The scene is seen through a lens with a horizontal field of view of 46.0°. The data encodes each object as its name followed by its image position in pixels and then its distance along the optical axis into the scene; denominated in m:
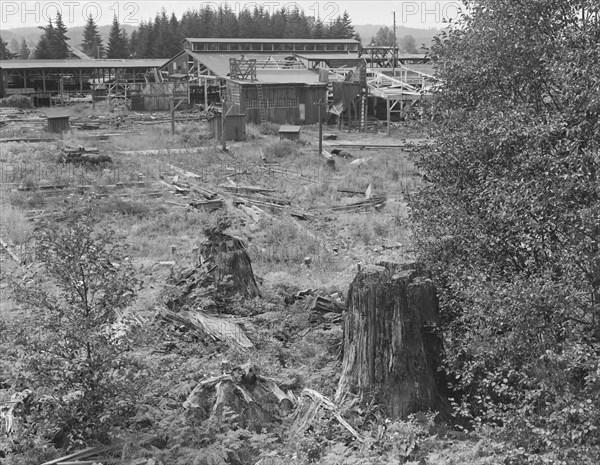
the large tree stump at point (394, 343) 8.00
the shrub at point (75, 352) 7.47
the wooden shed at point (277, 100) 44.97
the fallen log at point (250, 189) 23.42
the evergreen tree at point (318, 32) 104.20
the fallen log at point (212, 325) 10.38
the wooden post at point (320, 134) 30.83
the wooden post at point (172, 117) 37.06
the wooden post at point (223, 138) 31.72
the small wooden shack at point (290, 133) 35.94
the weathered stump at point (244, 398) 7.96
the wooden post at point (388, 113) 41.34
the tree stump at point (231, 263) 12.28
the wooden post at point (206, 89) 52.33
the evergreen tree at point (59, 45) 86.31
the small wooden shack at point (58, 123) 38.28
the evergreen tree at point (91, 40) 105.62
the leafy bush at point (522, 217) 6.48
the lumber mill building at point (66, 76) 60.31
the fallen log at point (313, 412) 7.75
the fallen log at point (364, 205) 21.41
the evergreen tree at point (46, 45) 86.00
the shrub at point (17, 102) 55.94
